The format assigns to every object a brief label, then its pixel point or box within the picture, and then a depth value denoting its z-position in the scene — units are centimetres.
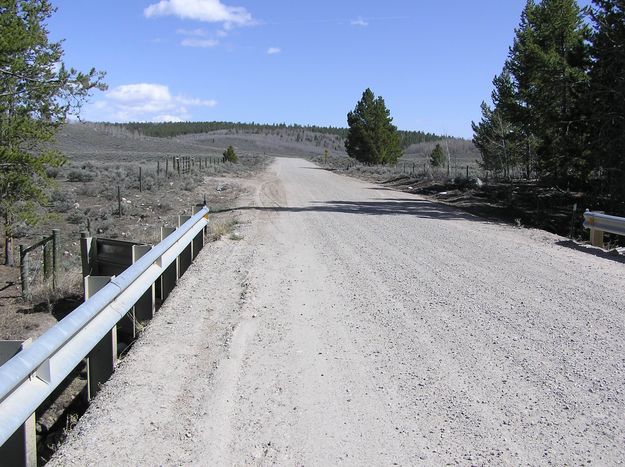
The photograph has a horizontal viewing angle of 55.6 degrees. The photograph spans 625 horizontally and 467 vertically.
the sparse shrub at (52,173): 2981
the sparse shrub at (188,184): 2737
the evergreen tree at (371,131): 6525
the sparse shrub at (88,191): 2593
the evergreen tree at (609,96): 1605
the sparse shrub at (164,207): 2077
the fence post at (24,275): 900
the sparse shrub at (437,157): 7371
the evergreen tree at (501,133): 3016
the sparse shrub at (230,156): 6512
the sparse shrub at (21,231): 1666
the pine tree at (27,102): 1193
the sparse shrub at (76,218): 1988
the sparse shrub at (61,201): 2164
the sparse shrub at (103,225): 1783
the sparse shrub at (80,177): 3186
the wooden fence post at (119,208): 1998
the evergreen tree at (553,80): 1916
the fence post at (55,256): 936
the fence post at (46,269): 1003
